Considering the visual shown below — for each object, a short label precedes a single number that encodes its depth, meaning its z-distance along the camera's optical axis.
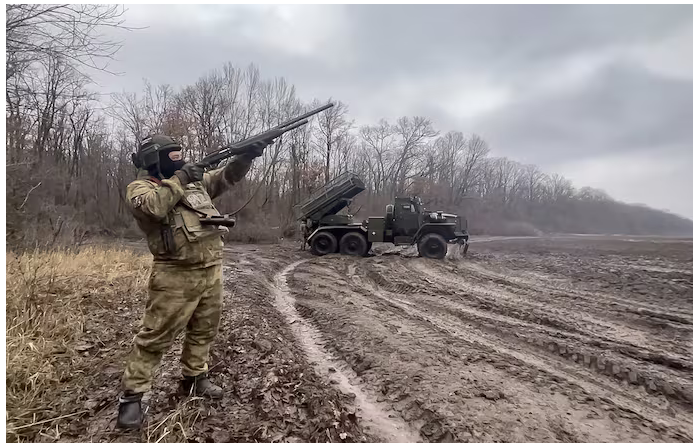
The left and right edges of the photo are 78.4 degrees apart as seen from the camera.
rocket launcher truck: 14.22
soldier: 2.72
